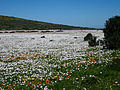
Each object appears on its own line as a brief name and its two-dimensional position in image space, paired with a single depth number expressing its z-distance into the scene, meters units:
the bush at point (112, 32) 16.45
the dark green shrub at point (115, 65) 8.25
